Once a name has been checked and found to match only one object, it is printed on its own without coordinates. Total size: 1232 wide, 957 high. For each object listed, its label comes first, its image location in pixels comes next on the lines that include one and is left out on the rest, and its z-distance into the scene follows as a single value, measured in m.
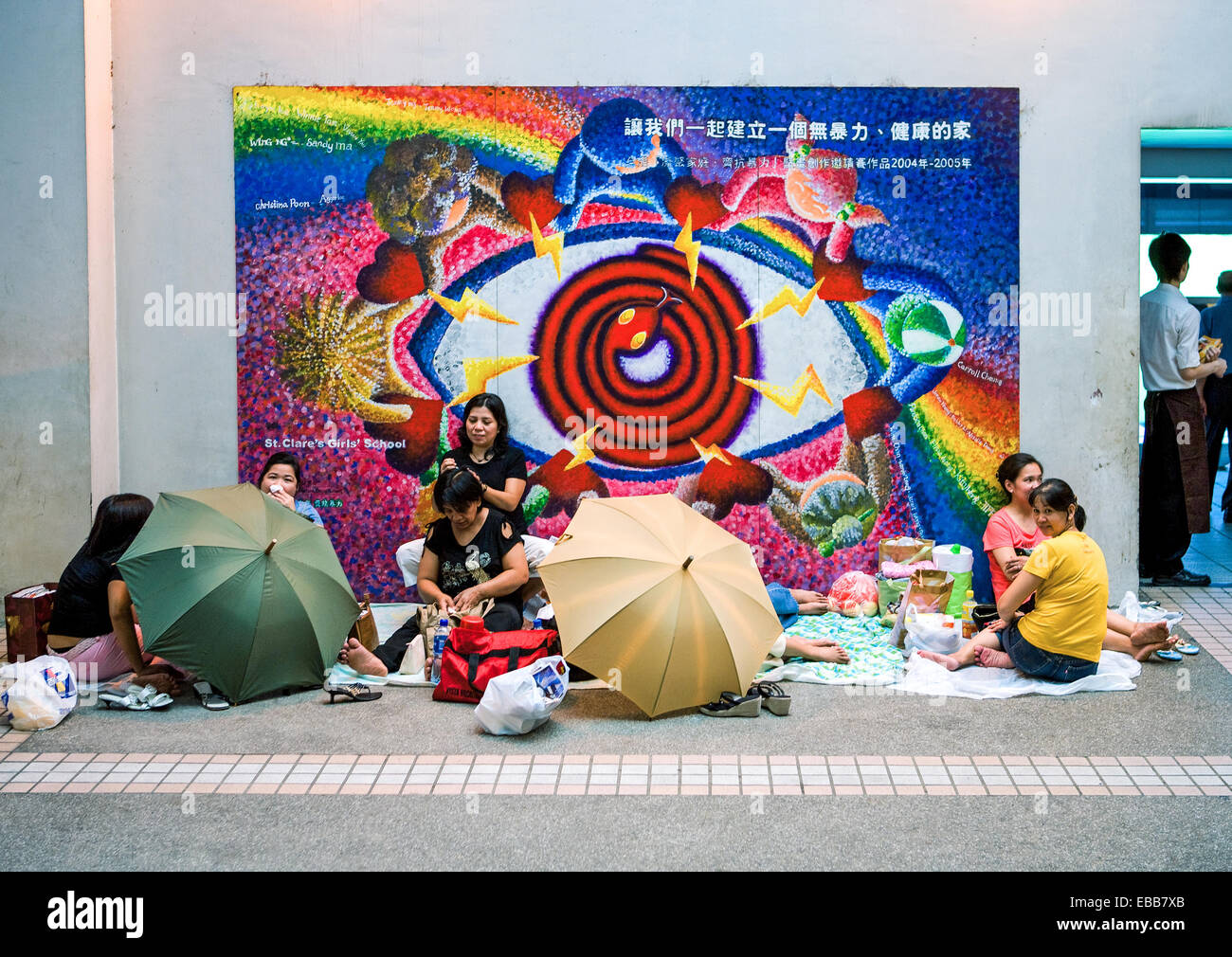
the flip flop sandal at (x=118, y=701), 5.76
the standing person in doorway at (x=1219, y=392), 10.08
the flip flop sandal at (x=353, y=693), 5.95
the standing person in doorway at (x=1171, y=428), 8.33
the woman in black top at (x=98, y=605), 5.90
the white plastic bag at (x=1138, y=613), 7.14
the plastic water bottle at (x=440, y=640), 6.29
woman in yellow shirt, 5.98
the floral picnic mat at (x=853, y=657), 6.31
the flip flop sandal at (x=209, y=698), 5.75
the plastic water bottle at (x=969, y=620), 6.94
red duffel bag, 5.78
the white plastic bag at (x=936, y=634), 6.53
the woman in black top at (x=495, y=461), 7.23
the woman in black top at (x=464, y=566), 6.41
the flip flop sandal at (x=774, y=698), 5.71
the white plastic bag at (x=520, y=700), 5.34
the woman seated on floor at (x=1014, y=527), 7.30
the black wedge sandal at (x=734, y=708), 5.68
